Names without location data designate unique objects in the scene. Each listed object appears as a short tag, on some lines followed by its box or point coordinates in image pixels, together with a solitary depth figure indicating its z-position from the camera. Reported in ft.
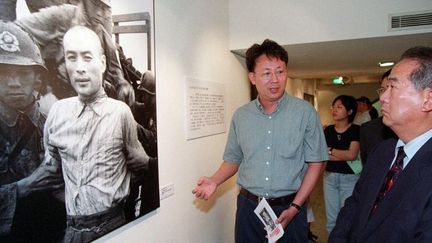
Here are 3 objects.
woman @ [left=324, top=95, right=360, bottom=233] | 9.72
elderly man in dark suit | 3.44
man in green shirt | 5.77
